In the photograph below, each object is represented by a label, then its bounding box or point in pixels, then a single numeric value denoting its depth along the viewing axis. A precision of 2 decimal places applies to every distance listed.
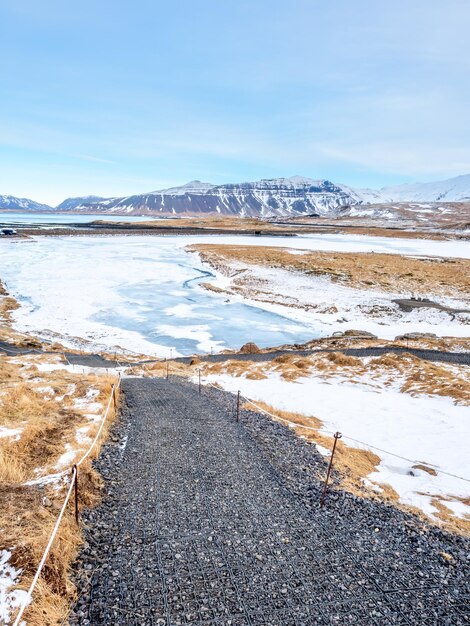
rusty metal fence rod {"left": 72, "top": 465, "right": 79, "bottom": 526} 5.88
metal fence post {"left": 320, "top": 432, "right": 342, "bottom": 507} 7.46
